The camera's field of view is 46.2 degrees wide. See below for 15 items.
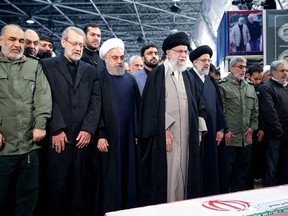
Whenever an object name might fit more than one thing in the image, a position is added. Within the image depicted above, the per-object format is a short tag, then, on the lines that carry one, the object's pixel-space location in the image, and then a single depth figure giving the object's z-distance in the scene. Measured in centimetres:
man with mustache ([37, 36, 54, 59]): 413
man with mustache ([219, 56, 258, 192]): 411
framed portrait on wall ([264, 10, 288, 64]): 534
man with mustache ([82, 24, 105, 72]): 378
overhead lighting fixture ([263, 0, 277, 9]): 587
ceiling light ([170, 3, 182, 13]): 1106
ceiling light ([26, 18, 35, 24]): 1409
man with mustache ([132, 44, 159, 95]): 418
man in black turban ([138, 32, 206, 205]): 299
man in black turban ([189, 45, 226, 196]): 345
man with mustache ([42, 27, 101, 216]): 286
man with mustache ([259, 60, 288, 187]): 425
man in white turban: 300
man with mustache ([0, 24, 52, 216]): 267
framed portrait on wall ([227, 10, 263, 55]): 554
